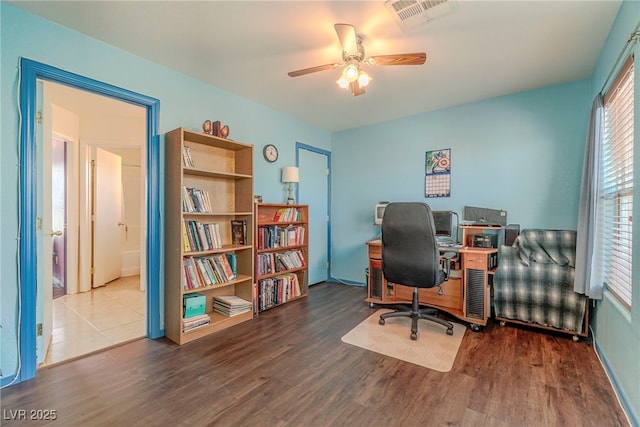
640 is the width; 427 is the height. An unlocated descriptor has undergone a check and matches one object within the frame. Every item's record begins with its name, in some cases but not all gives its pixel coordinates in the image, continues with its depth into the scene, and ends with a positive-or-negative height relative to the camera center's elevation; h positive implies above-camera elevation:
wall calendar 3.49 +0.45
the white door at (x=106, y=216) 3.91 -0.23
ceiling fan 1.85 +1.03
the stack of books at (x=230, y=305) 2.71 -1.01
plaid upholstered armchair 2.37 -0.65
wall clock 3.47 +0.66
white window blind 1.70 +0.21
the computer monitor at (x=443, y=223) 3.17 -0.16
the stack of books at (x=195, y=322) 2.35 -1.04
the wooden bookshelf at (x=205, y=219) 2.35 -0.16
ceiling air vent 1.70 +1.26
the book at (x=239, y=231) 2.93 -0.29
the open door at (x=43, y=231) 1.91 -0.23
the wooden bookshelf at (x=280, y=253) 3.12 -0.60
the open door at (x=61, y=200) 3.58 -0.01
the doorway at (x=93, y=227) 2.57 -0.38
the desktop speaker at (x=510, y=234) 2.81 -0.24
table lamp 3.57 +0.38
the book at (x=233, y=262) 2.87 -0.61
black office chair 2.38 -0.38
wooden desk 2.61 -0.85
